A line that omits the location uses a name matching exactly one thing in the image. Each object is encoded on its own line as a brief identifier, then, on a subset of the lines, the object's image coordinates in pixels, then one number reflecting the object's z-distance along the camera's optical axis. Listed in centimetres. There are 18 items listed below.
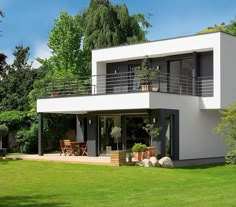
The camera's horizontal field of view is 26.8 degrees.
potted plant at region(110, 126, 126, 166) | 2191
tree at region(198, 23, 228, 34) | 4791
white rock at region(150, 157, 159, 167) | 2172
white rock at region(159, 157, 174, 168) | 2189
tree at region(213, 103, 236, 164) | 2064
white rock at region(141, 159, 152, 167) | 2165
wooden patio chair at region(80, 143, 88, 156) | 2808
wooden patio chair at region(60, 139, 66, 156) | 2809
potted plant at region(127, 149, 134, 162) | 2246
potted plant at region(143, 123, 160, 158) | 2345
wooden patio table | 2806
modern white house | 2472
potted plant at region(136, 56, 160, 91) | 2412
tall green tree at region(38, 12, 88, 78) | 4784
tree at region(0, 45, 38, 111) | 4402
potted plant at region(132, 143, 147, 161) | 2314
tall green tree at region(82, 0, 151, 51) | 4675
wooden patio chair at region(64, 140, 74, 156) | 2784
